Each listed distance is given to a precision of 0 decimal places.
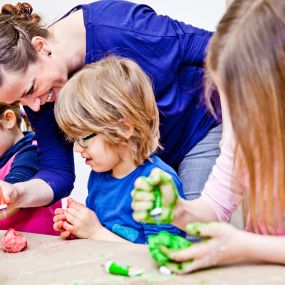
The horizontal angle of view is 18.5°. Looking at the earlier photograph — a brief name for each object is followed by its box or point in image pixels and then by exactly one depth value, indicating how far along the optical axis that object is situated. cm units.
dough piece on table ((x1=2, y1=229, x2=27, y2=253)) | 135
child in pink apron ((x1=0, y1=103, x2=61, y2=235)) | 170
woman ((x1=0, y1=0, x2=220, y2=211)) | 155
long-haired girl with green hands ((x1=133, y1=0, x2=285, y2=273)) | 109
